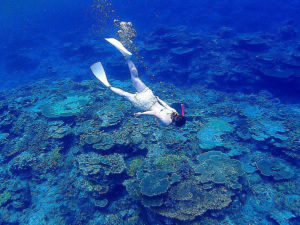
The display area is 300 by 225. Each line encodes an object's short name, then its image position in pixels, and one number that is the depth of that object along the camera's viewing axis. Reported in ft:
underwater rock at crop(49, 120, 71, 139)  22.01
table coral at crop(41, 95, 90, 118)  24.36
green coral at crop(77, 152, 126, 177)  16.83
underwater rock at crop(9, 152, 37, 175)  20.71
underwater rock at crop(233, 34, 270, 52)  46.24
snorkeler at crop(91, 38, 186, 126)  15.64
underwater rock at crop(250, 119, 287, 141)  23.65
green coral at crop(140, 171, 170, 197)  14.45
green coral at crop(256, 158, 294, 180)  19.80
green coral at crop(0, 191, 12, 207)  18.81
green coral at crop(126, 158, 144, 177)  17.92
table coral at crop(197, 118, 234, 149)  22.39
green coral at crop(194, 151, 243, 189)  17.01
